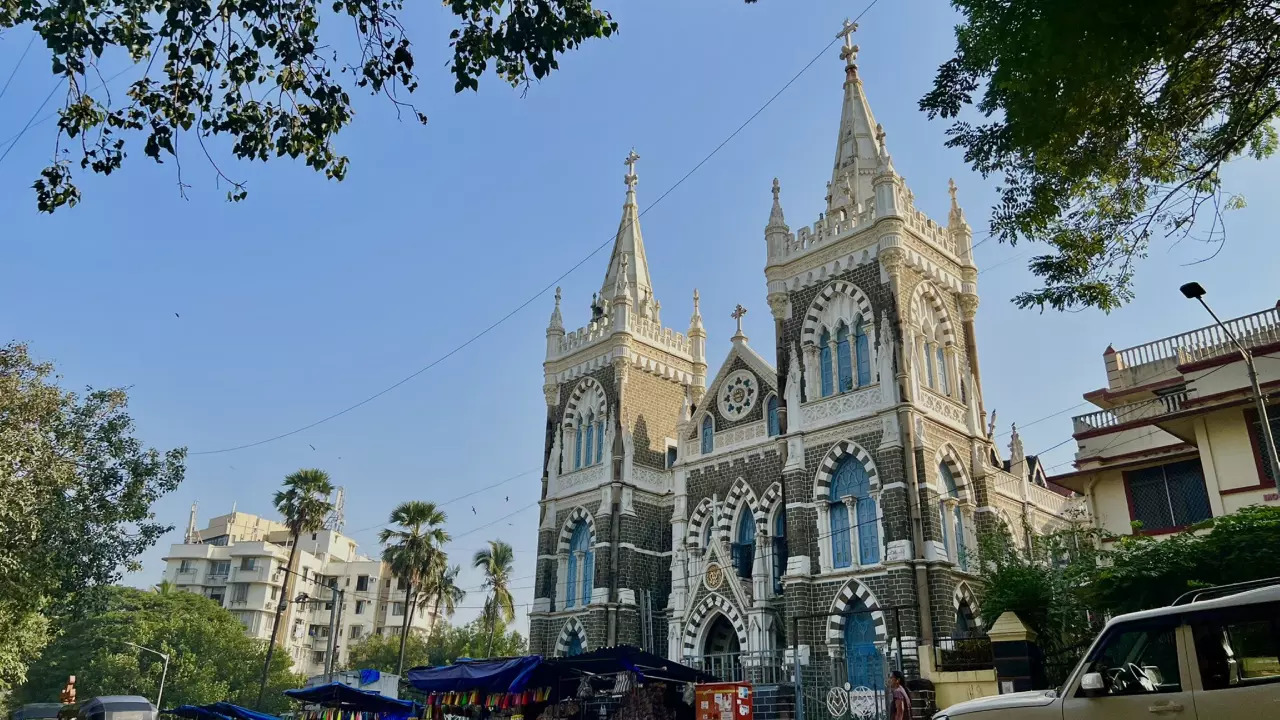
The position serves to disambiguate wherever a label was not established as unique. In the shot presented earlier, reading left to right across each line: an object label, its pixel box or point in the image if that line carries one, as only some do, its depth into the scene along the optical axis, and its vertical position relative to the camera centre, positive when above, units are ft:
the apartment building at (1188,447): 65.51 +19.13
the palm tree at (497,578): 192.03 +24.05
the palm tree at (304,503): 150.30 +29.27
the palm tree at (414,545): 149.59 +23.38
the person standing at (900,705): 44.09 +0.18
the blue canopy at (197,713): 77.71 -1.62
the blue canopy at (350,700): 69.36 -0.22
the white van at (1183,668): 22.03 +1.11
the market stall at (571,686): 59.51 +0.96
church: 80.94 +23.06
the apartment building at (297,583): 252.21 +29.87
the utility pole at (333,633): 124.72 +8.05
